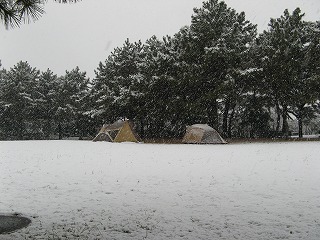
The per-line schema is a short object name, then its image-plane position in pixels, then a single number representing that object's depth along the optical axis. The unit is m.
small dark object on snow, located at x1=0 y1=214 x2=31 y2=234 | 5.62
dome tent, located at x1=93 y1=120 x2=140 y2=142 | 30.06
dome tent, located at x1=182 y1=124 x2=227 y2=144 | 27.36
